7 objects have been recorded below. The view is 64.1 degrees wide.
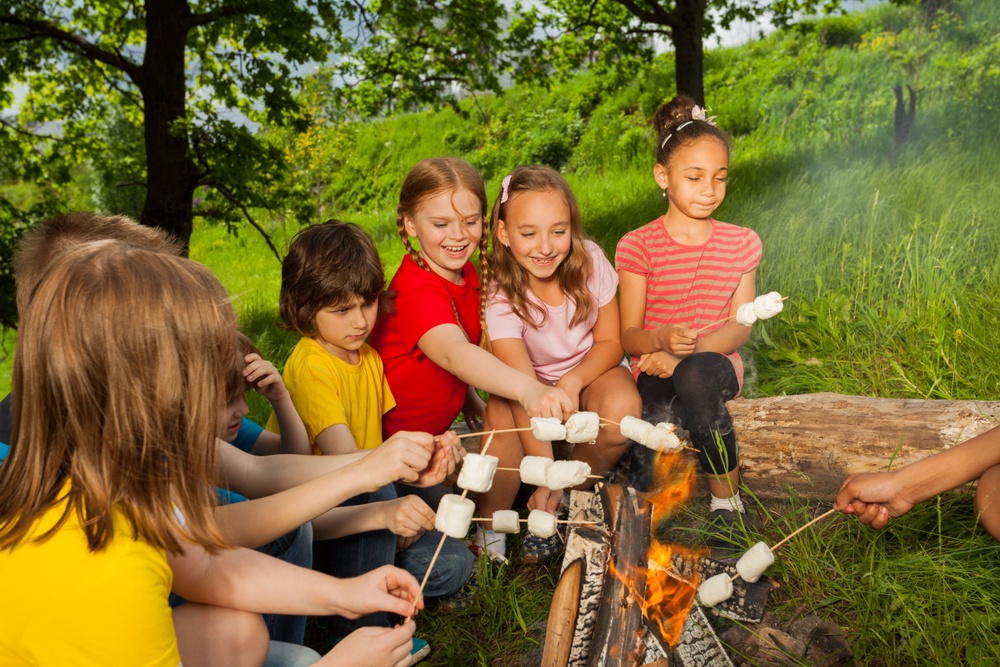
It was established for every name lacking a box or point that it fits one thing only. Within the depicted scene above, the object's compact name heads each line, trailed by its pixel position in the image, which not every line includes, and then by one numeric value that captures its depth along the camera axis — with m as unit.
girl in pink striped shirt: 3.22
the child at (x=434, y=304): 3.13
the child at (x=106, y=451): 1.52
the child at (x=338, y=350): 2.88
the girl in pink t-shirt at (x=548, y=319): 3.18
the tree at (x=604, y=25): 7.70
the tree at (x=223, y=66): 6.32
